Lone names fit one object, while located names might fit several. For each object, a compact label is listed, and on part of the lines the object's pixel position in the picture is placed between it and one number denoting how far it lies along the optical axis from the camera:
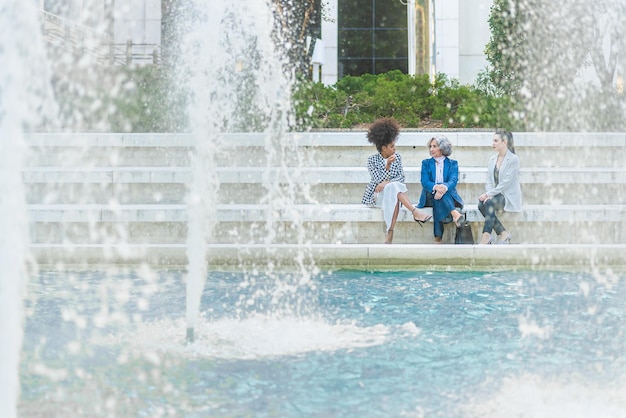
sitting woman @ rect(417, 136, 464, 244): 17.29
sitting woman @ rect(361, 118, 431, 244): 17.47
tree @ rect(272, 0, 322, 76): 33.13
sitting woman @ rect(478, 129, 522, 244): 17.02
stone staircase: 15.26
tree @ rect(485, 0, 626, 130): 29.76
